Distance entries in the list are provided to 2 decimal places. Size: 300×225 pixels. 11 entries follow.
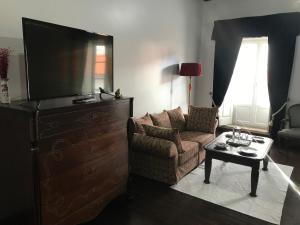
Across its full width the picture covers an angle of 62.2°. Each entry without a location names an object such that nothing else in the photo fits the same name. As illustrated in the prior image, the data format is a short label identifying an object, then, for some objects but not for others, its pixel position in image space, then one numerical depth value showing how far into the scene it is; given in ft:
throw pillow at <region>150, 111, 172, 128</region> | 12.87
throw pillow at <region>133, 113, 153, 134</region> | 11.16
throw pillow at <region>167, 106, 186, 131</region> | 14.34
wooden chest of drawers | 5.97
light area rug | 9.02
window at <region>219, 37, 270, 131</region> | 18.35
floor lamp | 15.71
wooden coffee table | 9.84
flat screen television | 6.34
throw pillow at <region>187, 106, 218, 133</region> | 14.29
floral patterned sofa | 10.30
